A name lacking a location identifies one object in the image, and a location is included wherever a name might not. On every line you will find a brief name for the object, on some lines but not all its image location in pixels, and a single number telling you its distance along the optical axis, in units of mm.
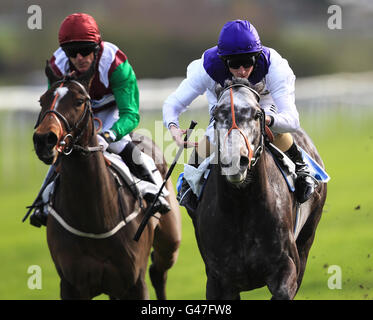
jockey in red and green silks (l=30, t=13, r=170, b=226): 11312
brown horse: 10594
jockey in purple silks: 9781
